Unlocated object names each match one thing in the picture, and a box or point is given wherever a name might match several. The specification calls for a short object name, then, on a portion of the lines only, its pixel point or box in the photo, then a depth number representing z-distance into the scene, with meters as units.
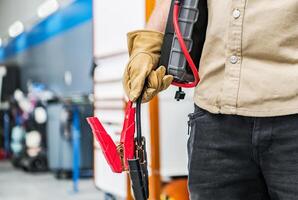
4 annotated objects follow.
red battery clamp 1.43
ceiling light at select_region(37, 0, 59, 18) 9.20
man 1.23
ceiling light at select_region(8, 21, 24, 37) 12.58
